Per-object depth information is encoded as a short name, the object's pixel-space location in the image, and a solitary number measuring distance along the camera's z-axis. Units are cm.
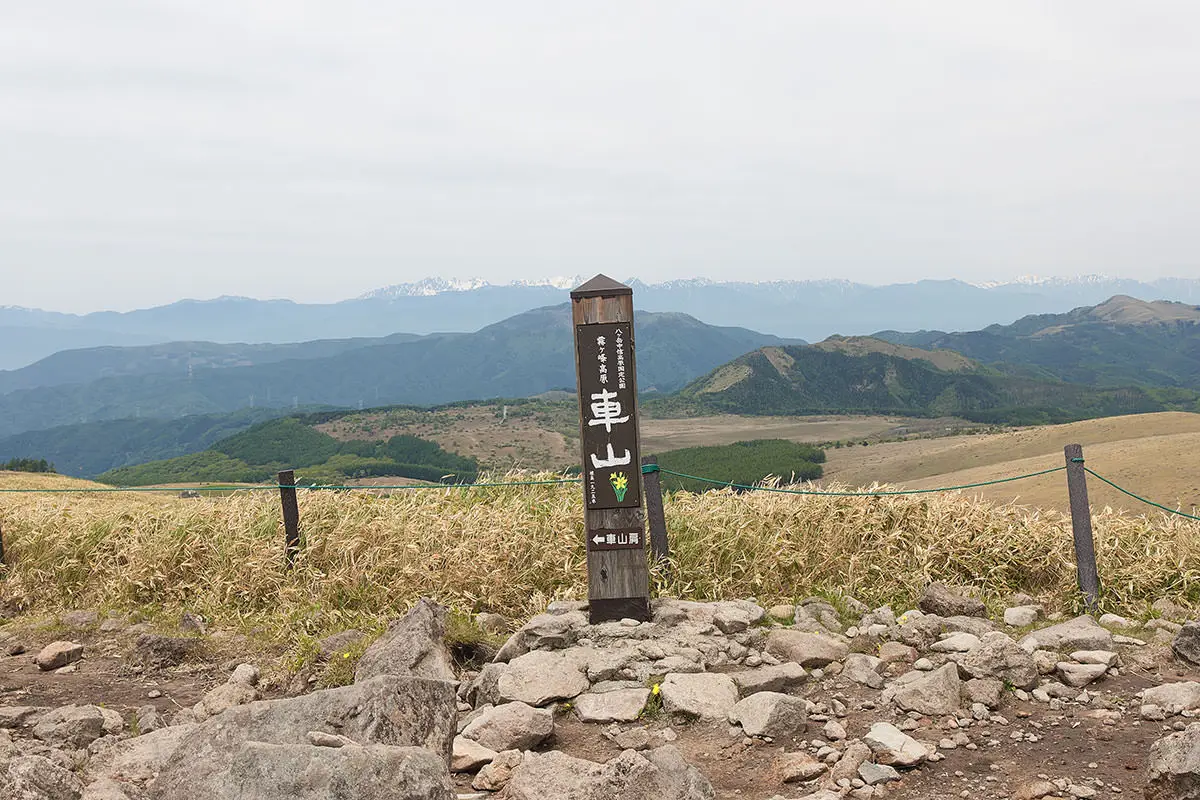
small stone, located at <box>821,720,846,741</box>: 496
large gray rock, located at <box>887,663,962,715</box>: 513
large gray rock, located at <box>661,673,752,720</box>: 532
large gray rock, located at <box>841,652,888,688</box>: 568
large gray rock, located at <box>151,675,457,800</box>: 402
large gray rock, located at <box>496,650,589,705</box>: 568
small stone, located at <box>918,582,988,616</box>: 746
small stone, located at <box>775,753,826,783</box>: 453
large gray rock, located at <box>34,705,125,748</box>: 528
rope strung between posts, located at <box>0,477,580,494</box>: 973
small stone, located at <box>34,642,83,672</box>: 754
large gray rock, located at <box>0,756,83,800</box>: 352
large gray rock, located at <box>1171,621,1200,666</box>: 614
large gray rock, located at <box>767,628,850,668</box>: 609
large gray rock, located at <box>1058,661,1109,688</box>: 557
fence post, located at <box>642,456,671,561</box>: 817
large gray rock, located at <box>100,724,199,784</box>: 440
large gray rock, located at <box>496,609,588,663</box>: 658
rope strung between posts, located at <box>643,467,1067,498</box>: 936
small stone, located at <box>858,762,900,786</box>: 438
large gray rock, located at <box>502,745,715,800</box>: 399
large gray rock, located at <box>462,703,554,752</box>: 504
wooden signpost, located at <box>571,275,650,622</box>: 688
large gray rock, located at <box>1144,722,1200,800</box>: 386
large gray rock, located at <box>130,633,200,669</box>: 746
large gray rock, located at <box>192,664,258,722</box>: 609
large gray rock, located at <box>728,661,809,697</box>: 568
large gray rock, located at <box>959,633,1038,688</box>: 554
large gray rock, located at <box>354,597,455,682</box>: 619
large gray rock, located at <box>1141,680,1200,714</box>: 508
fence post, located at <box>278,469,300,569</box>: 912
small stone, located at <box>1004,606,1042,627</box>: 732
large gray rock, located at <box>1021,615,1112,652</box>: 618
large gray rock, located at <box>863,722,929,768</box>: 454
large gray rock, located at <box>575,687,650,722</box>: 543
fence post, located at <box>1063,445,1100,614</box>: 809
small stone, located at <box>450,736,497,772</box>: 480
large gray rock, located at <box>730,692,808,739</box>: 503
